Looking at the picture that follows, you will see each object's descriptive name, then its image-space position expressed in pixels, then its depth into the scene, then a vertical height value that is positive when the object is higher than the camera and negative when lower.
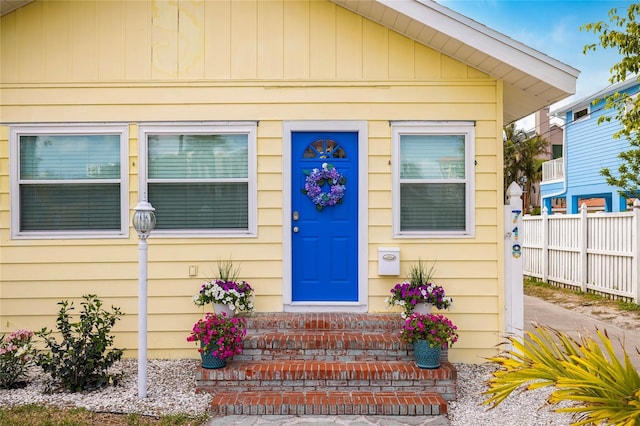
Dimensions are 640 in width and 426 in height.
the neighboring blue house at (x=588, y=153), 14.11 +2.20
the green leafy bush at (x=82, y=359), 4.07 -1.20
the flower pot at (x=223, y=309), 4.73 -0.88
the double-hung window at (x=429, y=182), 5.04 +0.42
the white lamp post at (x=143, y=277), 3.91 -0.47
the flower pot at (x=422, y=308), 4.64 -0.85
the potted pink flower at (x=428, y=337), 4.04 -0.99
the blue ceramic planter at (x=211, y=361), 4.04 -1.20
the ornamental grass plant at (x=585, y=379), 2.04 -0.73
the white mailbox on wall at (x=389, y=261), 4.93 -0.42
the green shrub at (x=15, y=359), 4.12 -1.21
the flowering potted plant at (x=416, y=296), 4.59 -0.72
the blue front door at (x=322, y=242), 5.05 -0.22
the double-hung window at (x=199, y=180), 5.07 +0.44
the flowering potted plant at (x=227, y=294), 4.65 -0.72
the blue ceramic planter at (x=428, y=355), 4.07 -1.15
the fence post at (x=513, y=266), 4.90 -0.47
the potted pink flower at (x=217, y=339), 4.01 -1.01
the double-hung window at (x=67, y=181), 5.07 +0.43
